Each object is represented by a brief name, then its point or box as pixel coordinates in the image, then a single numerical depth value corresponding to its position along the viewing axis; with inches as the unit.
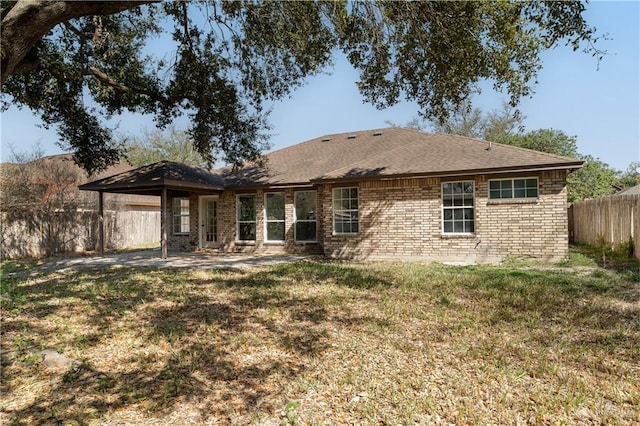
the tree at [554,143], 1051.3
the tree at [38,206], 576.7
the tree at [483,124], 1283.2
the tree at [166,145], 1371.8
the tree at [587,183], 1007.0
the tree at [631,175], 1675.7
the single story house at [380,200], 434.6
